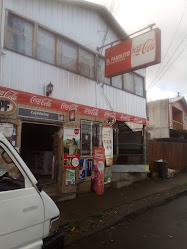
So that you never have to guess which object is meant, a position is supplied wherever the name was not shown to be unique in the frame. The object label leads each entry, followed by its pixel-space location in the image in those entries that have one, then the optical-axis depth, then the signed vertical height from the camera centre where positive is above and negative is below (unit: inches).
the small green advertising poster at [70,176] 273.7 -50.4
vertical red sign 289.9 -35.7
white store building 239.5 +84.0
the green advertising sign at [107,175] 330.1 -58.9
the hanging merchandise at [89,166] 307.2 -40.6
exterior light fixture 260.2 +66.1
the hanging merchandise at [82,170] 294.4 -44.4
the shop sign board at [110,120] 330.7 +31.6
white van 80.0 -30.7
